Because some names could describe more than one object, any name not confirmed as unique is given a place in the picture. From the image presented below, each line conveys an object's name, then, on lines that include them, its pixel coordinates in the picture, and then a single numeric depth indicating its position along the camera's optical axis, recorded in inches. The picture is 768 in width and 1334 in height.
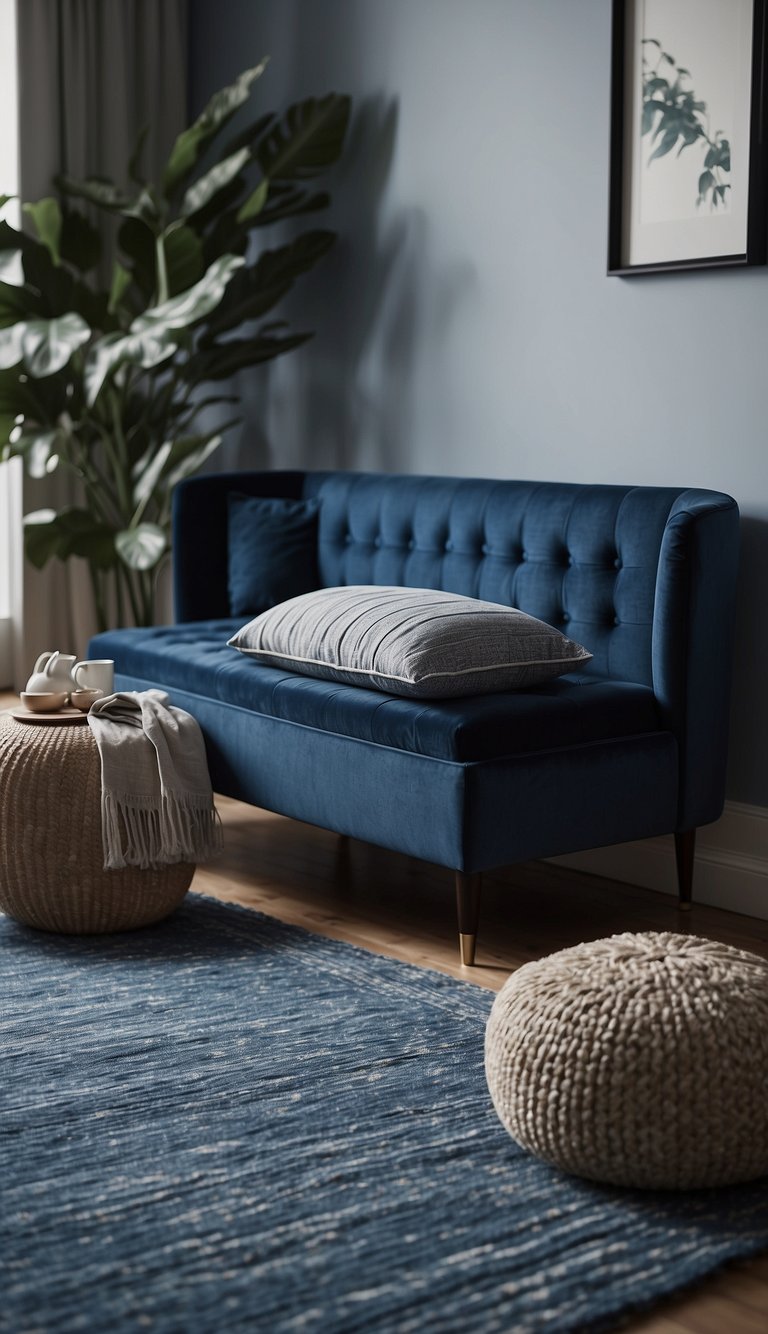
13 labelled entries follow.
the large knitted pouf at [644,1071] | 74.5
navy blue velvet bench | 115.2
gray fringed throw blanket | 116.8
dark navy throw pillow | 163.5
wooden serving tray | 122.0
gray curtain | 202.1
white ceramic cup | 130.4
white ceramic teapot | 125.0
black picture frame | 128.3
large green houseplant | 168.7
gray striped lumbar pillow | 118.3
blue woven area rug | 68.1
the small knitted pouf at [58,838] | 115.9
